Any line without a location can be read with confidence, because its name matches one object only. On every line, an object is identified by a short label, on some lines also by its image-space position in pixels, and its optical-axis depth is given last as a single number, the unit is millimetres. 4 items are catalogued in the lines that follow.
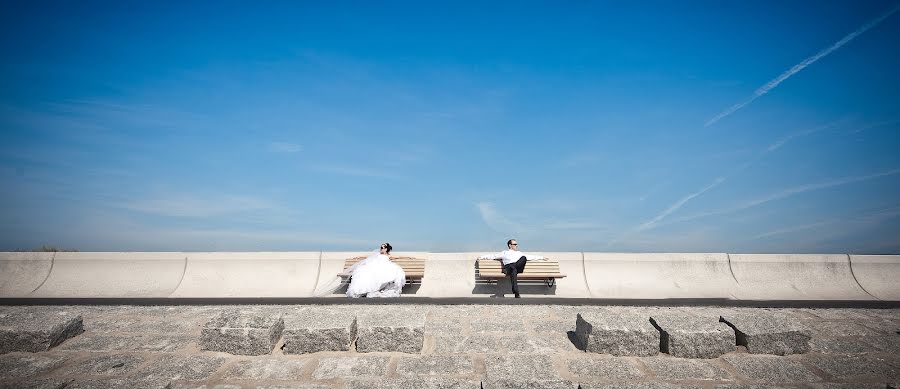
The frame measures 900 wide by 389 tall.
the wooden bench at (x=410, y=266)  9130
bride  8336
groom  8664
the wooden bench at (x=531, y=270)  9016
